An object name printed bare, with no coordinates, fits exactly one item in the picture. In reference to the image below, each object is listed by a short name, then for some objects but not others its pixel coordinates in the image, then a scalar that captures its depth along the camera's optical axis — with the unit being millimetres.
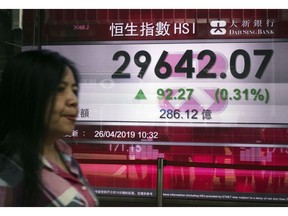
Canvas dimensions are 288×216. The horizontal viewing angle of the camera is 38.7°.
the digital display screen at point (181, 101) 3326
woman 1023
